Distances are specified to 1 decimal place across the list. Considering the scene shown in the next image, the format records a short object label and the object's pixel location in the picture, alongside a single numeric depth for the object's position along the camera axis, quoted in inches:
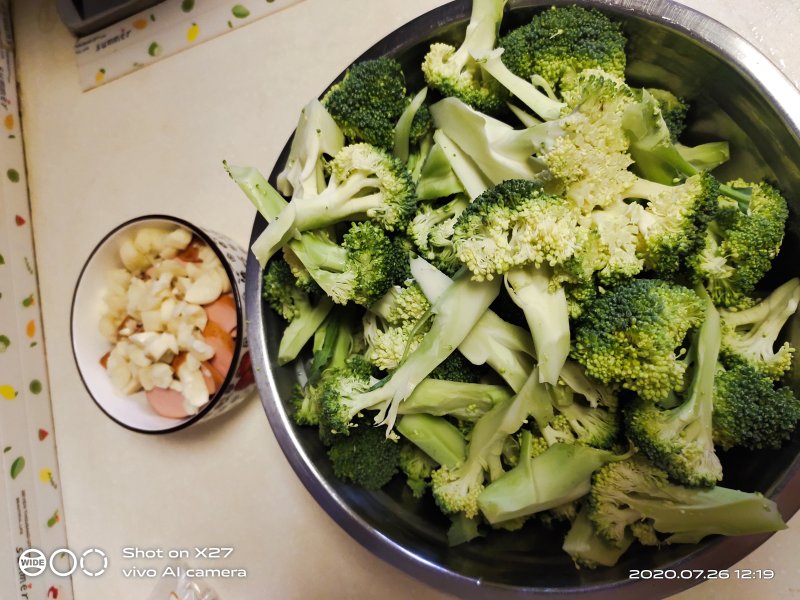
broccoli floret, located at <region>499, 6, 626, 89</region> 10.1
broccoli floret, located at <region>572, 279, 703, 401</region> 9.1
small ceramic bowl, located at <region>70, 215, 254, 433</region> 13.3
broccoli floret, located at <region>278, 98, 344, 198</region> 10.8
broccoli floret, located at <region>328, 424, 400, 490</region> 11.1
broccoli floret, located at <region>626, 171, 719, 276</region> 9.4
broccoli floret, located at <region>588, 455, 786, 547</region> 9.1
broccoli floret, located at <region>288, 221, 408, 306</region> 10.4
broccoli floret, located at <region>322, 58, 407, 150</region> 10.6
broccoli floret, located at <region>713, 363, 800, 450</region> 9.4
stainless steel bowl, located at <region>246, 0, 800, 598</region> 9.6
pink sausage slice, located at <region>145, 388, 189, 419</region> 14.3
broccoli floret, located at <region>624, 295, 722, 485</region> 9.5
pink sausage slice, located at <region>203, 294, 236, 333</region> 14.3
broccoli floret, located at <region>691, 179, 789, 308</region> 9.8
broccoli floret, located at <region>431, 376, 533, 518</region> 10.4
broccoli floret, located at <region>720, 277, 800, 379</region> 10.0
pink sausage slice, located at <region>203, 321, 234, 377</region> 14.1
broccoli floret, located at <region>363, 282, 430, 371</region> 10.5
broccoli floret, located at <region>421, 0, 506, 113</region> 10.6
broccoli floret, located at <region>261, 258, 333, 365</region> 11.3
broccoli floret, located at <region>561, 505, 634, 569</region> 10.5
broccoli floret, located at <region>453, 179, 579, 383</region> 9.2
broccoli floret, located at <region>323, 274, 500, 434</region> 9.9
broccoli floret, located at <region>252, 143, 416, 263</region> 10.6
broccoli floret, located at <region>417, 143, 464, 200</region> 11.0
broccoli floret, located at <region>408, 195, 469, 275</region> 10.7
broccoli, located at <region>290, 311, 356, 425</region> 11.3
